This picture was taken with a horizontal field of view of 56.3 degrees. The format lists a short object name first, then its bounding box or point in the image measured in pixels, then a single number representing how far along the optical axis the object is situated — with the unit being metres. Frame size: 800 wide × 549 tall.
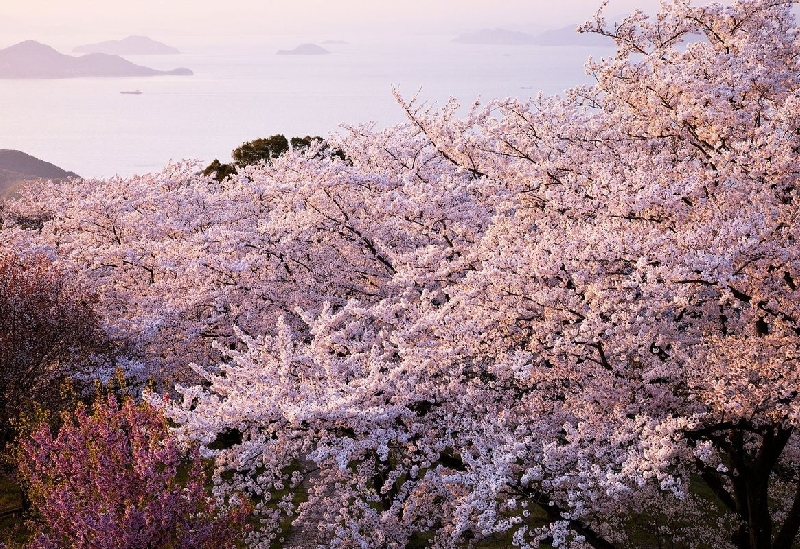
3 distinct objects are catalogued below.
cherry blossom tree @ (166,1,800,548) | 11.90
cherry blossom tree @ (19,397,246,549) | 10.44
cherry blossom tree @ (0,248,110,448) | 17.45
